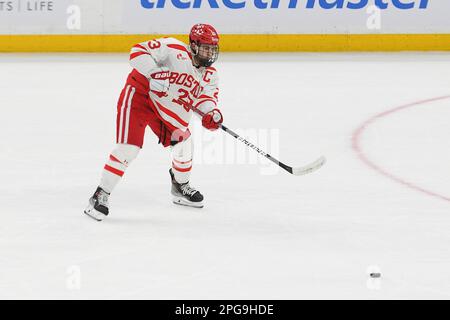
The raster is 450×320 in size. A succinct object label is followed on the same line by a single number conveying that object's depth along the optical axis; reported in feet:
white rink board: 72.43
